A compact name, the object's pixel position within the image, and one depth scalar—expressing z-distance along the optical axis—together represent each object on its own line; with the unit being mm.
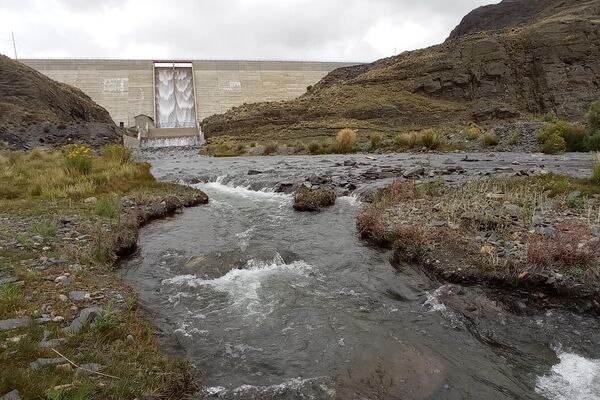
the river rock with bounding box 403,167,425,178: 14994
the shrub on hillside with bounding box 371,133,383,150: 30906
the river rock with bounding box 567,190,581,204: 9195
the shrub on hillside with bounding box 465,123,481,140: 30203
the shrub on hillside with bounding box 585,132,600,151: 23562
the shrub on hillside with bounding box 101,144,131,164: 16212
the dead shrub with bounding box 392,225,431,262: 7793
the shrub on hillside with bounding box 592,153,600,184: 11328
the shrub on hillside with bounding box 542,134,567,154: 23736
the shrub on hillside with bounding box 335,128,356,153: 31000
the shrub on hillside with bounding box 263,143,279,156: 33875
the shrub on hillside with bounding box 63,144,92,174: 13930
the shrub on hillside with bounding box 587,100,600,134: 24094
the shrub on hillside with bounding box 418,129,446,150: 28891
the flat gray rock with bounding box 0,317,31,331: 4354
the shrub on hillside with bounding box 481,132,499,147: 28172
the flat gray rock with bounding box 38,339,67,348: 4102
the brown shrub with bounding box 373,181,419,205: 11088
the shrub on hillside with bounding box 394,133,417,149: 29594
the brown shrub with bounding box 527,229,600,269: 6367
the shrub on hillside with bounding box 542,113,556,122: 35359
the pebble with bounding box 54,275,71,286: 5823
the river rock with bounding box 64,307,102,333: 4543
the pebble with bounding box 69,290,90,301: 5376
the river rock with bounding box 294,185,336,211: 12352
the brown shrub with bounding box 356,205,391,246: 8899
